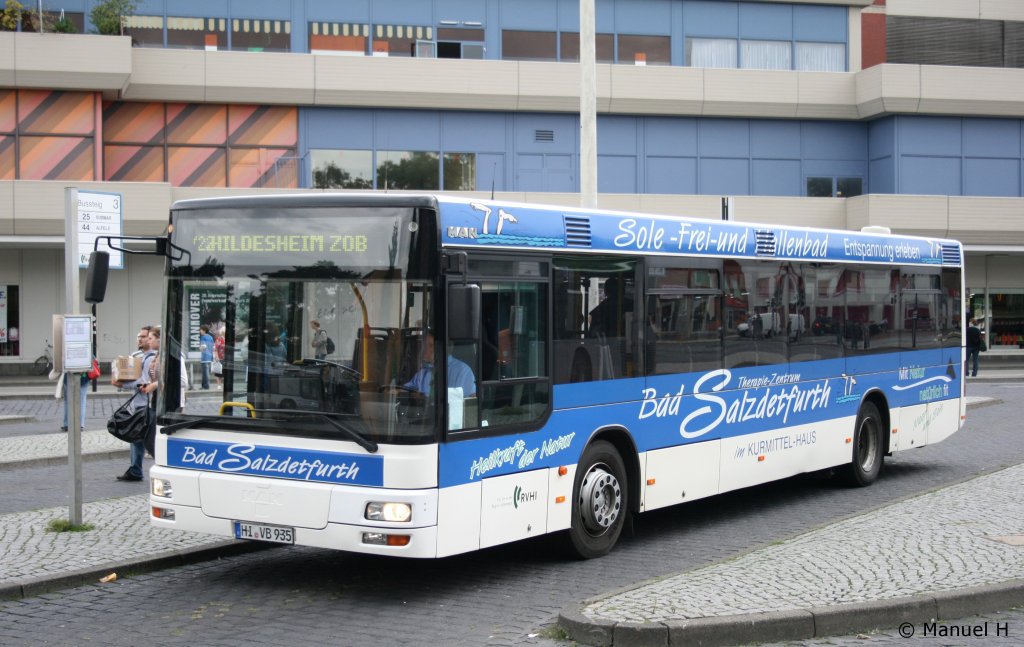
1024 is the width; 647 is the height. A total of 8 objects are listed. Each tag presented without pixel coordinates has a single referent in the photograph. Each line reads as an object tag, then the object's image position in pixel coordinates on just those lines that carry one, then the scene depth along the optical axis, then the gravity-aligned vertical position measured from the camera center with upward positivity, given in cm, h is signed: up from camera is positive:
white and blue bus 796 -43
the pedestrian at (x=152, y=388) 1054 -81
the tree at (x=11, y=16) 3416 +869
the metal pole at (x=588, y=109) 1608 +287
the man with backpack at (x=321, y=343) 810 -19
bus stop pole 1017 -61
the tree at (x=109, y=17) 3506 +886
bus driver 794 -40
